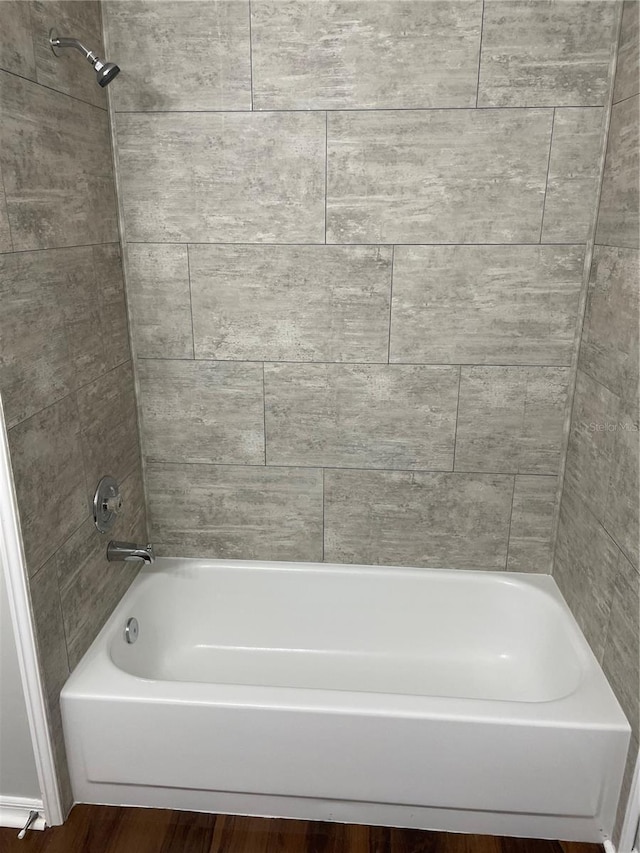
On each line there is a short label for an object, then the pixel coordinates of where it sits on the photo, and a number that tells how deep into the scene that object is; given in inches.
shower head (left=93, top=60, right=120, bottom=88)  61.4
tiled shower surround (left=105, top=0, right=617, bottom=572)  76.3
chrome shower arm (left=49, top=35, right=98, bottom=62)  63.1
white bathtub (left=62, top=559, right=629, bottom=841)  66.8
